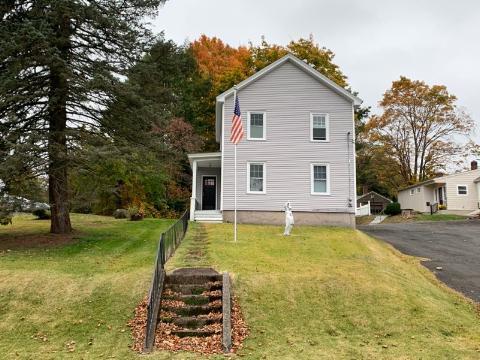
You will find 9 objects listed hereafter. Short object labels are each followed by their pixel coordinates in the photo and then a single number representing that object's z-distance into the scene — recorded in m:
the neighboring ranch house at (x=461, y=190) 36.84
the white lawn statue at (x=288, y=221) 17.16
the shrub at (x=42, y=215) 24.47
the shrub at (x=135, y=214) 24.50
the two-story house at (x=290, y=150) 21.53
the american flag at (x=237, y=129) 15.64
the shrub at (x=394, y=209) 42.22
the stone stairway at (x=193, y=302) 8.73
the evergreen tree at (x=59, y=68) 14.11
